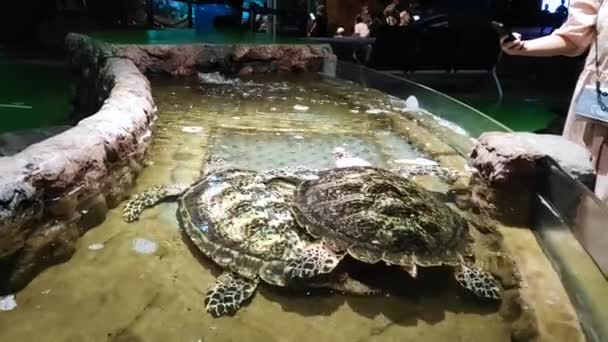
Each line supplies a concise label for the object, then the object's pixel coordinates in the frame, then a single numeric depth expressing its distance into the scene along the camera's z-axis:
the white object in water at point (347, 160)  3.67
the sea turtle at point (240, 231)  2.05
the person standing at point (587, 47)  2.43
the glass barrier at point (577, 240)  2.00
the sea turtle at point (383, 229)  2.06
